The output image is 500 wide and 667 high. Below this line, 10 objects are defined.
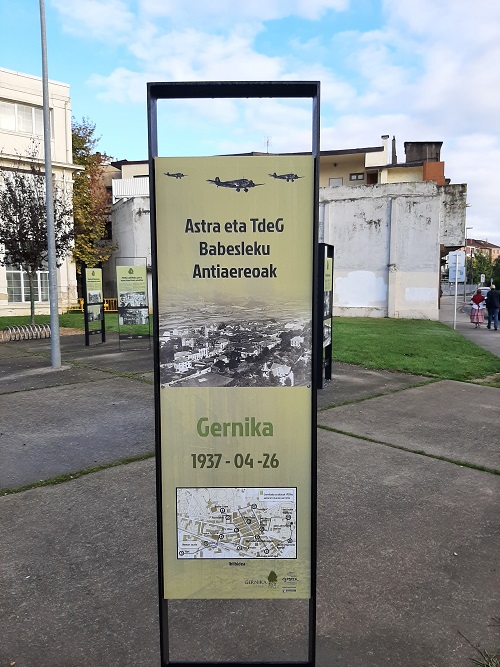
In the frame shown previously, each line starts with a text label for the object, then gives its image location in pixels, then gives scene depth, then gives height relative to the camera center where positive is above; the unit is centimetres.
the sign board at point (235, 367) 224 -37
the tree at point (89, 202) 3319 +539
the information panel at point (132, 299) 1416 -41
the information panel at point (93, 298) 1461 -40
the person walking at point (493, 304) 2100 -84
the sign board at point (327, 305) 850 -36
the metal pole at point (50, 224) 1120 +127
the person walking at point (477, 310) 2294 -116
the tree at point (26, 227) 1747 +188
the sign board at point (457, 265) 2181 +75
